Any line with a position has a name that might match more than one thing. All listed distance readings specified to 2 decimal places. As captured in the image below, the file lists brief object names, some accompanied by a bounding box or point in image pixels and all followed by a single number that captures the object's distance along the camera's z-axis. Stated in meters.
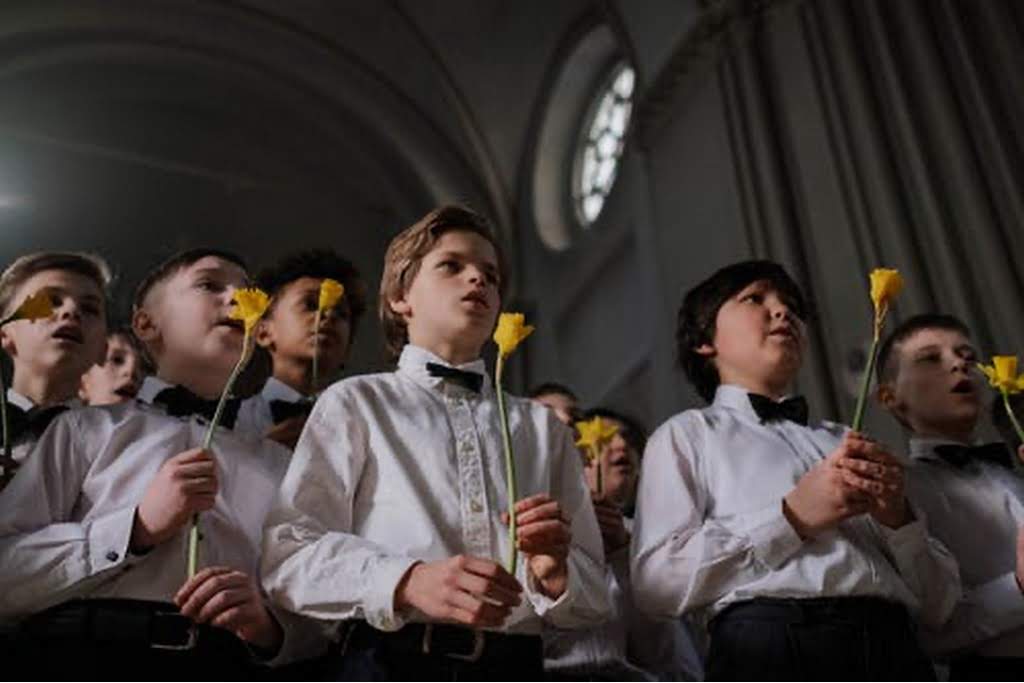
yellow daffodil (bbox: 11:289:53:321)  2.00
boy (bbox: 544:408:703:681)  2.56
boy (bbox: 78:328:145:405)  3.42
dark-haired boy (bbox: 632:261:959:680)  2.03
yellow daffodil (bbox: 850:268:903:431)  2.00
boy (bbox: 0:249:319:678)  1.87
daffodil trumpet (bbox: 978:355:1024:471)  2.21
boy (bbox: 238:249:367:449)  3.07
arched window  8.16
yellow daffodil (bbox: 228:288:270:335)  1.86
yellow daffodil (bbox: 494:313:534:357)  1.79
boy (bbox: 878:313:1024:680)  2.37
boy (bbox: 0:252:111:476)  2.56
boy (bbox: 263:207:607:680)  1.74
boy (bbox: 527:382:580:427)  3.65
